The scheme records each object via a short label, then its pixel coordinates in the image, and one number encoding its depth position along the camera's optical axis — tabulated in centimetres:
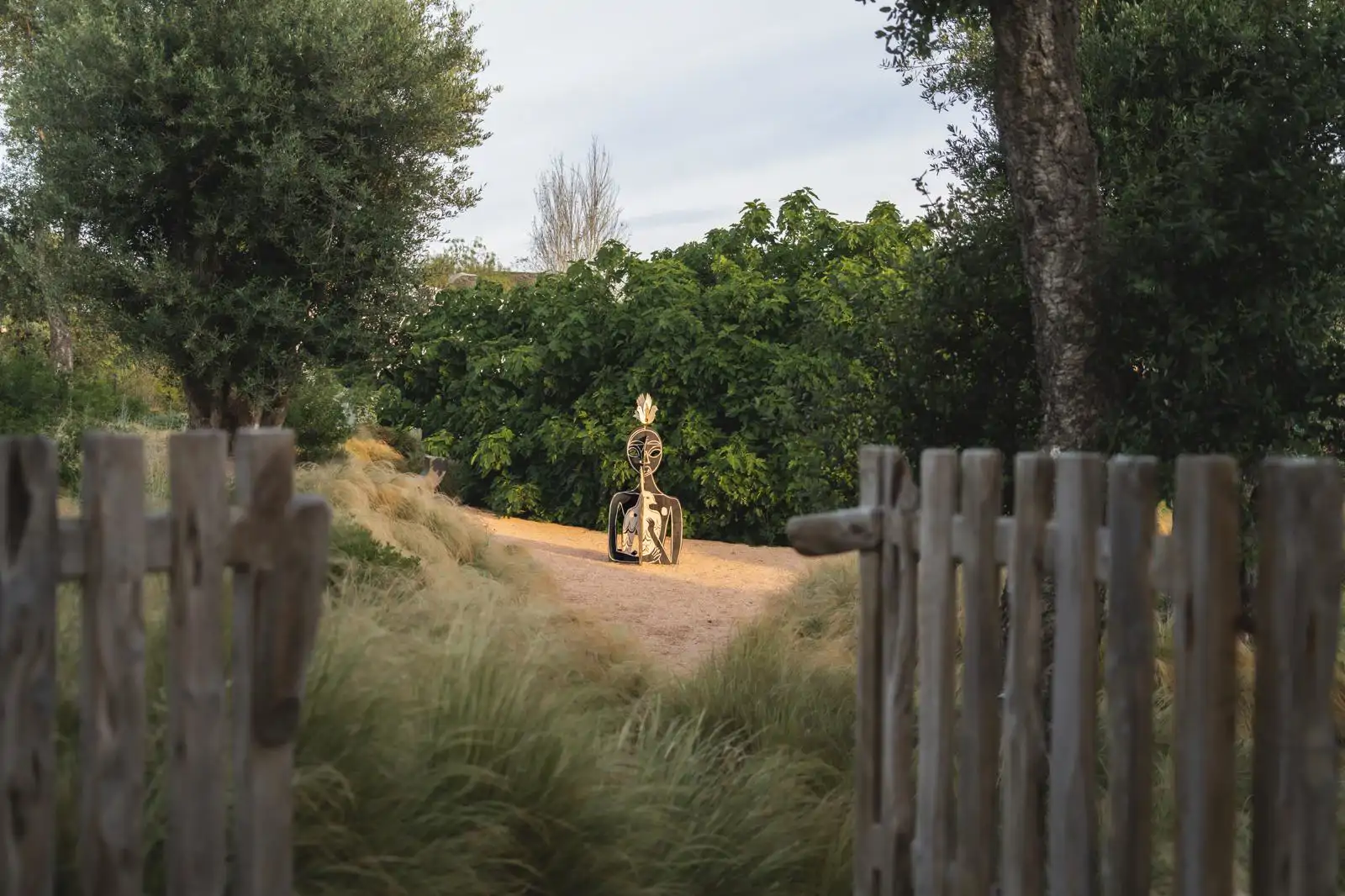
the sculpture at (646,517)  1177
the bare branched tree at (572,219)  3225
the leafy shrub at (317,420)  1506
